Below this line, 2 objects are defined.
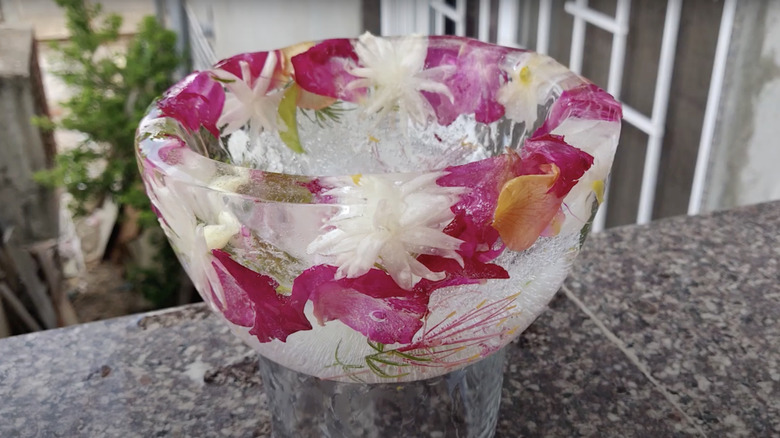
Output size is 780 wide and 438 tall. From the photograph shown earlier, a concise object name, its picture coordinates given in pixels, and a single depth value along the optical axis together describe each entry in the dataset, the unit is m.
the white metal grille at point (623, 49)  1.15
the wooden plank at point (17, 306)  1.46
